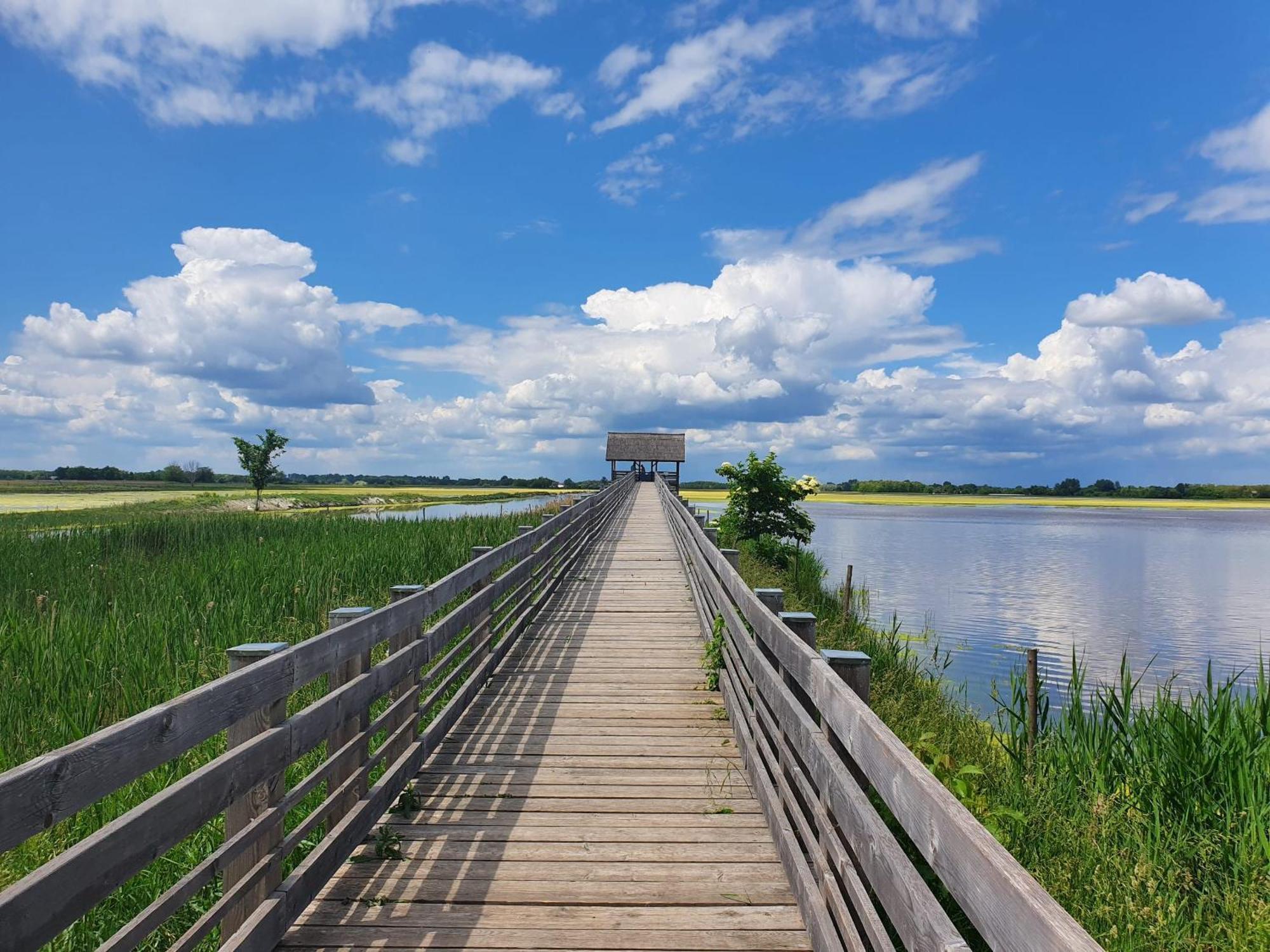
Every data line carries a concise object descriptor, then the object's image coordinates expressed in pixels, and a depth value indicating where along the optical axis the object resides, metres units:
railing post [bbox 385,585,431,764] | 4.65
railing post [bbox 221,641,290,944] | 2.91
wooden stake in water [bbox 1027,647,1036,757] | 6.92
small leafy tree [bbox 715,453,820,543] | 21.83
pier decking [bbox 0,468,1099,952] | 1.97
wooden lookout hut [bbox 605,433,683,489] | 57.62
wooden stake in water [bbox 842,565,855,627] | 13.17
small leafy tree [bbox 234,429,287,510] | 60.06
